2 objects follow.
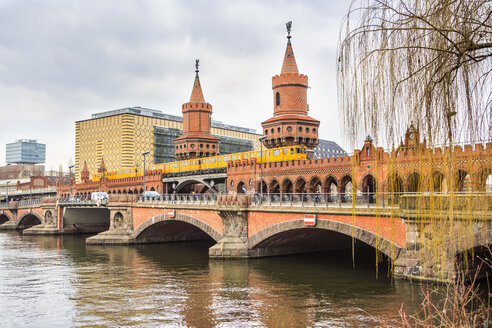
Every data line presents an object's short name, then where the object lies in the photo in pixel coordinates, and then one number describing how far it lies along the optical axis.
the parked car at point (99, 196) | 63.90
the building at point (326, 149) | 138.71
